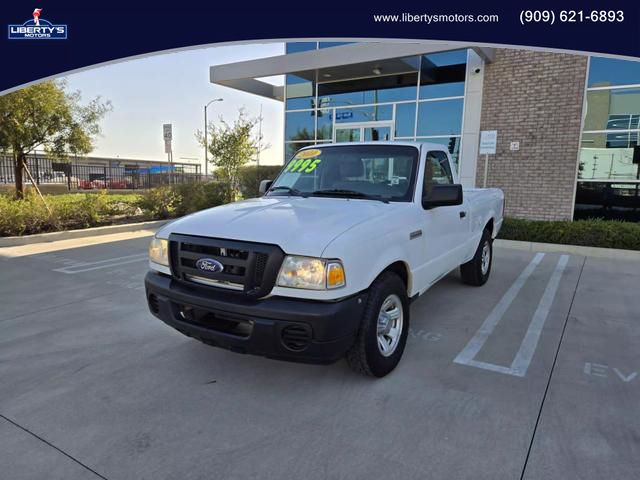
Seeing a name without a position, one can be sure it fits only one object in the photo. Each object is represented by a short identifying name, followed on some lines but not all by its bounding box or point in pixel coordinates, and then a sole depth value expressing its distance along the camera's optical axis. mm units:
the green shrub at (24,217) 8867
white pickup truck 2715
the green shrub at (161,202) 12453
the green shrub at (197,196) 13281
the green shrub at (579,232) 8727
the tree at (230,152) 15141
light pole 15523
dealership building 10008
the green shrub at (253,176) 14867
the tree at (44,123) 10477
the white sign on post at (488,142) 10367
